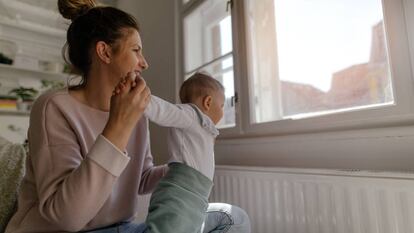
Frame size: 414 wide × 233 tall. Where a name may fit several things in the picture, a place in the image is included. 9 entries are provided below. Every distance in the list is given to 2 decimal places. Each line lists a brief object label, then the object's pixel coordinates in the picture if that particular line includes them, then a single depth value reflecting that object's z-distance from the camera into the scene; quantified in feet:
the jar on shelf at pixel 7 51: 6.56
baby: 2.19
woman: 1.85
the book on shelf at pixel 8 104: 6.54
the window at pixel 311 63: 2.87
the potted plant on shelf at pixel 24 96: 6.77
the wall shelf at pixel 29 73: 6.73
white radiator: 2.52
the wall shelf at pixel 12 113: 6.60
